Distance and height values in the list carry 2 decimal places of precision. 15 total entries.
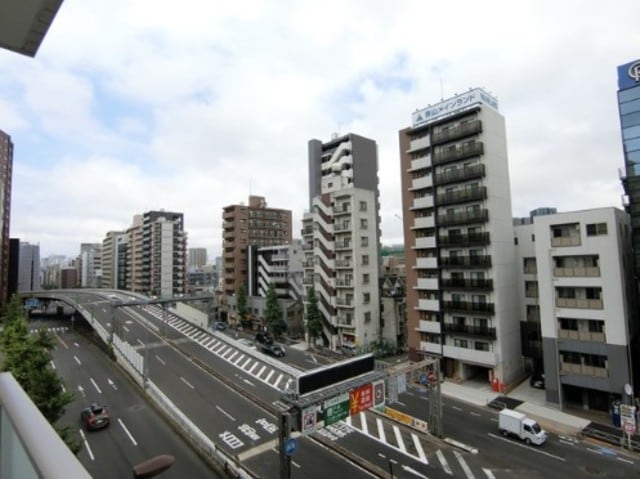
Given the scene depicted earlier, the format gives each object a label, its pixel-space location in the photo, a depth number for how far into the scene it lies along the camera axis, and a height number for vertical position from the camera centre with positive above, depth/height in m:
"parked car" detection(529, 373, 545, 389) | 36.34 -12.00
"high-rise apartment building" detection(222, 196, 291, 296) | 80.06 +7.87
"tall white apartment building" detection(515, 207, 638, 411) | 29.47 -3.76
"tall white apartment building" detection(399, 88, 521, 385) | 37.59 +2.18
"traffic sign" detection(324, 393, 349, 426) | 21.33 -8.31
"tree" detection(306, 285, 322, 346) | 52.91 -7.36
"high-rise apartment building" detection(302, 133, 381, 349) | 51.16 +0.07
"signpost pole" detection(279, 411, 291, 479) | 18.11 -8.66
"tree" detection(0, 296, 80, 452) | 21.92 -5.80
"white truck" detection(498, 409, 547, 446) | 25.48 -11.69
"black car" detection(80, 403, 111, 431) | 27.20 -10.73
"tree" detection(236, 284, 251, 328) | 68.94 -7.36
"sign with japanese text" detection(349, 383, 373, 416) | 22.80 -8.34
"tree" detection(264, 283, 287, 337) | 59.25 -7.56
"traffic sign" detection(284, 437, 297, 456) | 18.20 -8.80
